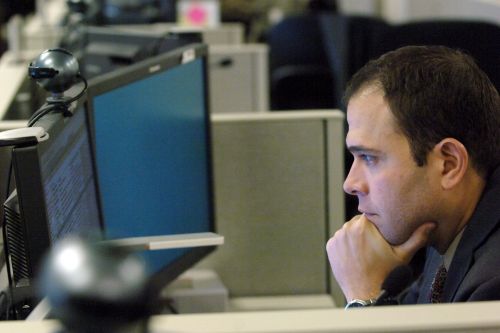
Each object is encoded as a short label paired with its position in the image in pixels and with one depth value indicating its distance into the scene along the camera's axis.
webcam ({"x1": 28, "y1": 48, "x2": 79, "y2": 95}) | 2.27
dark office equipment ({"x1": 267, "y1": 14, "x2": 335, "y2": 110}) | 6.22
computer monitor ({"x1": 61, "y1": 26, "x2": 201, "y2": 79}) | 3.00
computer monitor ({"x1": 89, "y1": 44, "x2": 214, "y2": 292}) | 2.48
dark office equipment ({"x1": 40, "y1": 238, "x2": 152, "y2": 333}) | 1.21
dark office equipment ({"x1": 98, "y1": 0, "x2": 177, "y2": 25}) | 5.35
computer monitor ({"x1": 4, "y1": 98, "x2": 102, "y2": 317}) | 2.06
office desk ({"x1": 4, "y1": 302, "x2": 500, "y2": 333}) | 1.71
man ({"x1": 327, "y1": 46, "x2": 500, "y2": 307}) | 2.20
